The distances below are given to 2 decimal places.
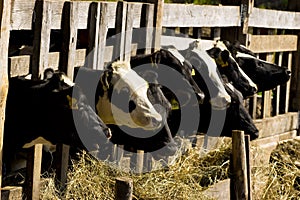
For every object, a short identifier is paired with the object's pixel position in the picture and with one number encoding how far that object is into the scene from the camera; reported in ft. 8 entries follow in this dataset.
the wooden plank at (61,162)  27.14
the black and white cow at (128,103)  27.00
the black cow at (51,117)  25.87
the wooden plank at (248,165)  29.12
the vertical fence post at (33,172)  23.92
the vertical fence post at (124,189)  21.42
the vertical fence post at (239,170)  28.50
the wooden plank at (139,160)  29.98
